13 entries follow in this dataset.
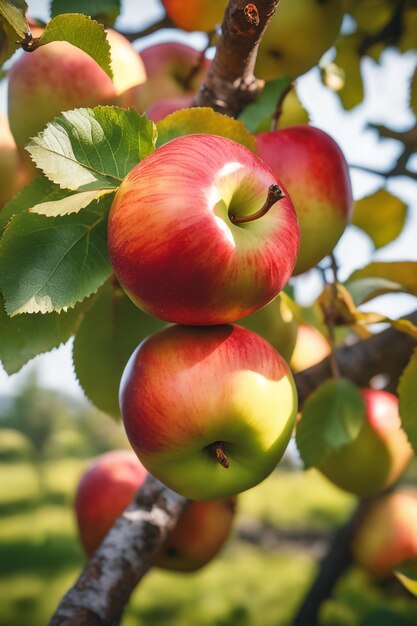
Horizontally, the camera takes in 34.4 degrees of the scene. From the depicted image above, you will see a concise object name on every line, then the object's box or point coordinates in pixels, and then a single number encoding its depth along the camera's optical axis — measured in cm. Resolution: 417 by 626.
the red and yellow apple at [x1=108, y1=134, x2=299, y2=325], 47
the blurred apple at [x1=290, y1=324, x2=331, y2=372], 101
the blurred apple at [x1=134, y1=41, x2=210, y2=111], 87
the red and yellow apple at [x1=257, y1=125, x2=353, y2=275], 68
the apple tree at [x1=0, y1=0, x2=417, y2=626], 49
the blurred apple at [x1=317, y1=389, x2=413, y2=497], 92
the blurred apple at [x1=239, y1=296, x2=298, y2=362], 74
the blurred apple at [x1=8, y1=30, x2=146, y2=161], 70
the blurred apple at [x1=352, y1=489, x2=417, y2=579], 123
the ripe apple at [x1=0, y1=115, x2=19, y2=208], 80
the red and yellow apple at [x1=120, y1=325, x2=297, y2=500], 51
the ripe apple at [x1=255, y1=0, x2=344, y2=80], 74
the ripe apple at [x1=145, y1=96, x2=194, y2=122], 70
